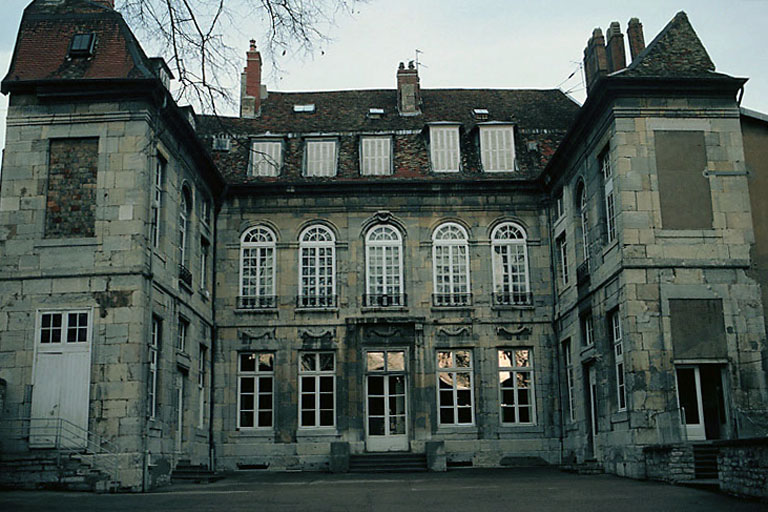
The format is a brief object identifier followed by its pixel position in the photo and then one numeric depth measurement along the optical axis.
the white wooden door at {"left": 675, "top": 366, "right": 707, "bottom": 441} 16.30
